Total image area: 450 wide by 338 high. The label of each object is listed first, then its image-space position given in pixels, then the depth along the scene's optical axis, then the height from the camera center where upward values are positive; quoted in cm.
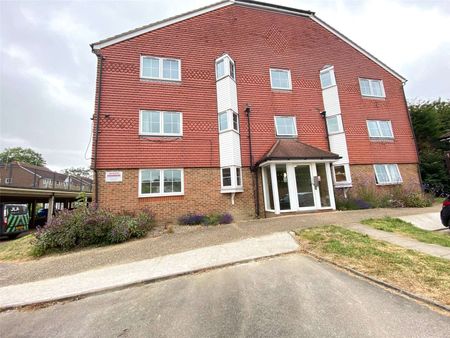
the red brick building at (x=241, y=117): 1112 +464
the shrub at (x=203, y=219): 1034 -102
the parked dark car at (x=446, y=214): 747 -101
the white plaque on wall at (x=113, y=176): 1043 +127
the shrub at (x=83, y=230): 772 -97
